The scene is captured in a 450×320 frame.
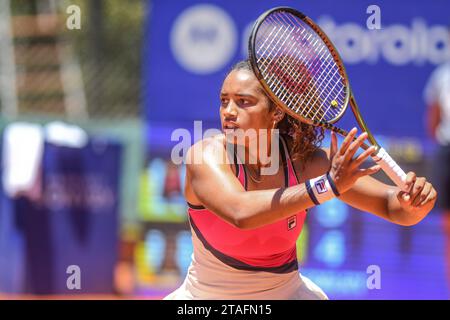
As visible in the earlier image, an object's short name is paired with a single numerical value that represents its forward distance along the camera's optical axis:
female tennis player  6.46
